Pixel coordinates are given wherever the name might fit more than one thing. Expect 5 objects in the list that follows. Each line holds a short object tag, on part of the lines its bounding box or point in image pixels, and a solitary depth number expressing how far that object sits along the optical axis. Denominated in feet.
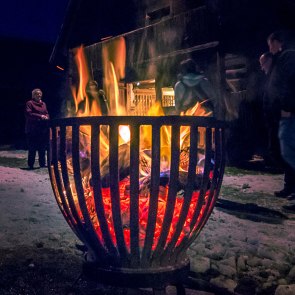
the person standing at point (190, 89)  15.99
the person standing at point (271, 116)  14.66
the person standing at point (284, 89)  13.46
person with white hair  26.37
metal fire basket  5.65
